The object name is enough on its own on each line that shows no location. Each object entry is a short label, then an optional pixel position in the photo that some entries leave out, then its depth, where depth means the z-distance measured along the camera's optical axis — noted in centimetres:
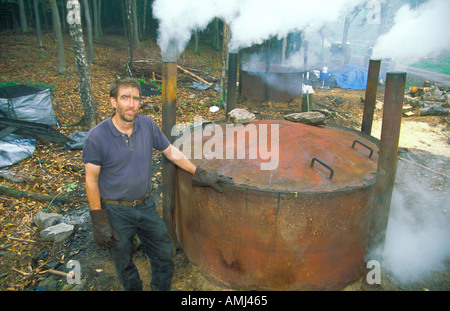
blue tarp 1636
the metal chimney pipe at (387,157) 273
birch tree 754
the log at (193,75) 1323
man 285
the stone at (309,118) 459
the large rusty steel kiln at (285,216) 311
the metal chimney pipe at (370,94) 432
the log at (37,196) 518
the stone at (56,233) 438
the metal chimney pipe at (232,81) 547
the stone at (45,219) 458
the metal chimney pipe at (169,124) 359
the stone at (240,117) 440
